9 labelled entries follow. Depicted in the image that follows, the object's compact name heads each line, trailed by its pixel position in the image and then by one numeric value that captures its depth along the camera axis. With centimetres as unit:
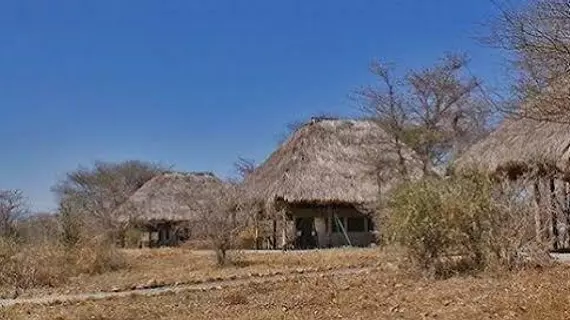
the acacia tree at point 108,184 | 4128
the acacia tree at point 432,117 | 2708
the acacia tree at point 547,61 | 669
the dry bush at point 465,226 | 1061
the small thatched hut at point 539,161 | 1344
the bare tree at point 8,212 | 2128
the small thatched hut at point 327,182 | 2720
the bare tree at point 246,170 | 3728
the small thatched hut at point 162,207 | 3588
